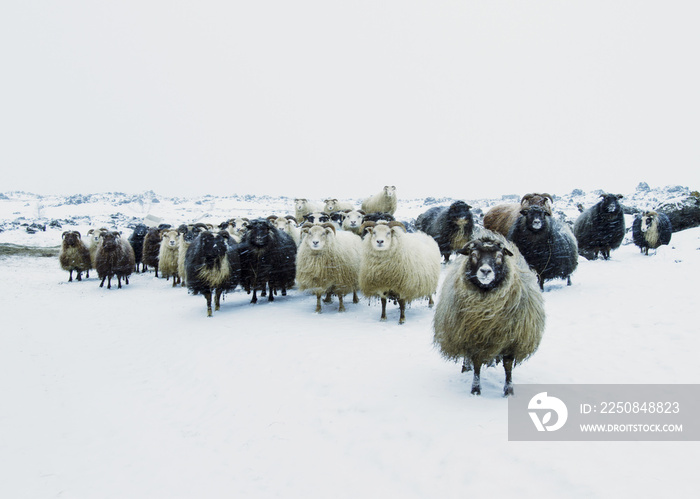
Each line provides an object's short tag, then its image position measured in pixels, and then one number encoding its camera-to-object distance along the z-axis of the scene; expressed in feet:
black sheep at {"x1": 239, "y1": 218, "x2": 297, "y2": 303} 34.32
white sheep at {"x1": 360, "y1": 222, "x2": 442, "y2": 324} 26.55
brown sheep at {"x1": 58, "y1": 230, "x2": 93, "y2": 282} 51.83
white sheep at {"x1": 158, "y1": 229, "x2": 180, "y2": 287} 46.91
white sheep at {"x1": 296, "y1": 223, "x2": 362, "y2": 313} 30.73
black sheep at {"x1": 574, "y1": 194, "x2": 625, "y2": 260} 38.47
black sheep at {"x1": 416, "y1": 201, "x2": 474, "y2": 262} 41.11
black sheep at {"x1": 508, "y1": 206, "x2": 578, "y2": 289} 30.19
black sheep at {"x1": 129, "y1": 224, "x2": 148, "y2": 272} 60.75
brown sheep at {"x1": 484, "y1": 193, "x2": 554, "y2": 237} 36.76
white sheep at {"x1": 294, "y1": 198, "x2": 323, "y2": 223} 66.44
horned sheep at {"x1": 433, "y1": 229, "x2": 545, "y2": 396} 14.87
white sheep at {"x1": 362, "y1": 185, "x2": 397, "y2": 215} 61.72
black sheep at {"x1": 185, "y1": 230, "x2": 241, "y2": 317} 32.04
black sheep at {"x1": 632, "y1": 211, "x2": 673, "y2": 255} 44.14
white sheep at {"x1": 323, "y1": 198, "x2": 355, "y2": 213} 63.98
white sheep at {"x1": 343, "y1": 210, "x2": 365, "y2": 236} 43.76
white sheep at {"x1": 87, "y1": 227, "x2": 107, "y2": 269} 55.32
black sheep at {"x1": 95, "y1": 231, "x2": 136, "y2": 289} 47.96
